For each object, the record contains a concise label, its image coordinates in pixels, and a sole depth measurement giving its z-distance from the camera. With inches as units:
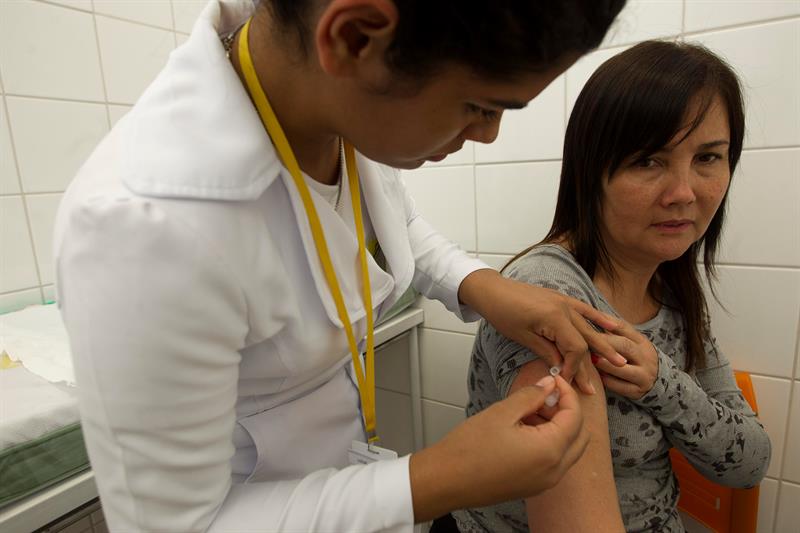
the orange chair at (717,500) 43.6
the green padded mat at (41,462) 26.3
